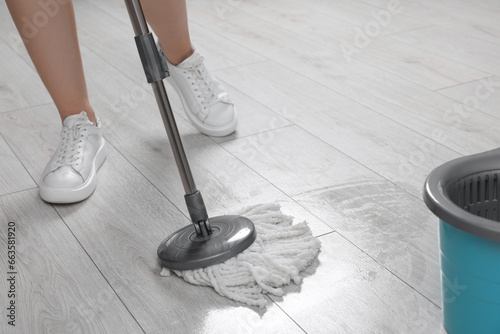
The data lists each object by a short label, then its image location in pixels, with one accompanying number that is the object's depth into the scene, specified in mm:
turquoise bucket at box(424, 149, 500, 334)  1479
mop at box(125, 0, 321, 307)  1685
